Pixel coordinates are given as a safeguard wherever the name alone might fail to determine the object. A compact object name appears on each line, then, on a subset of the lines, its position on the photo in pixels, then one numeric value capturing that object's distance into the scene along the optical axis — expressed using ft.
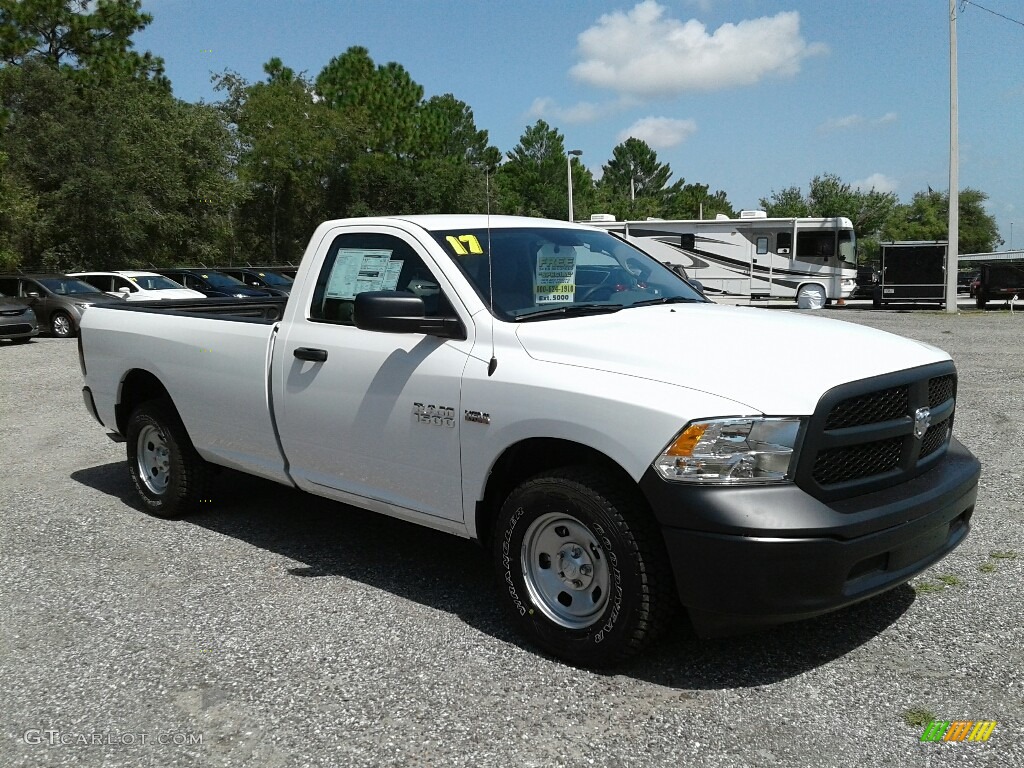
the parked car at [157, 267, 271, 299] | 80.12
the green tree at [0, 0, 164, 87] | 139.74
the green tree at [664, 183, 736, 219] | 405.39
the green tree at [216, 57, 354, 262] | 151.43
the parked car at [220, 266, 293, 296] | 87.97
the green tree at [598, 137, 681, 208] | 426.51
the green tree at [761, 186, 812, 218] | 243.19
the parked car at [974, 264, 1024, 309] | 94.32
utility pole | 85.40
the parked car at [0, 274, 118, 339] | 72.08
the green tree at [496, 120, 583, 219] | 266.77
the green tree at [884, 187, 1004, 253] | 245.24
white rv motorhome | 101.35
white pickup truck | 11.26
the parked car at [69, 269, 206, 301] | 72.43
